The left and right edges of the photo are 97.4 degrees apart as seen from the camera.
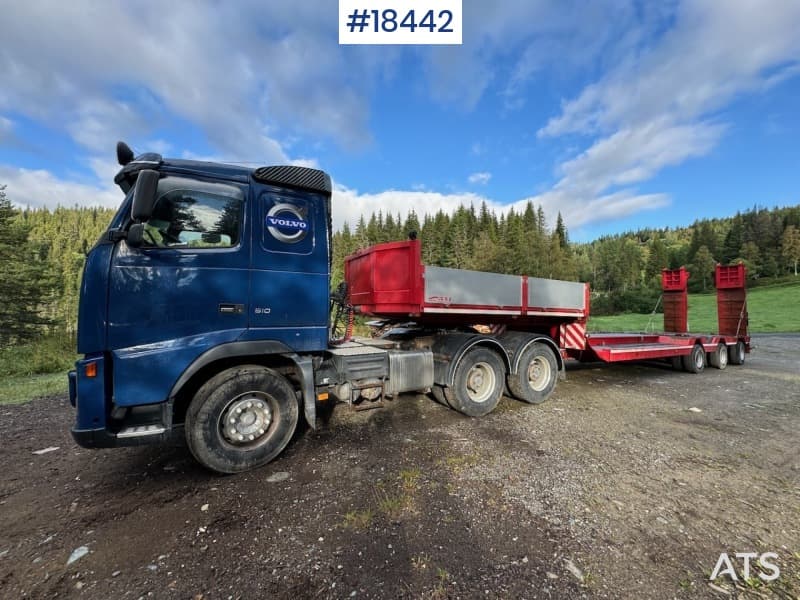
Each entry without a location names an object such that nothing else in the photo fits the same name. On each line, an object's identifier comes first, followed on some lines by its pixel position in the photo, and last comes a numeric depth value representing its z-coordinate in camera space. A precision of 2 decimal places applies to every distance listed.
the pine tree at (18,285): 22.66
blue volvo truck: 3.24
